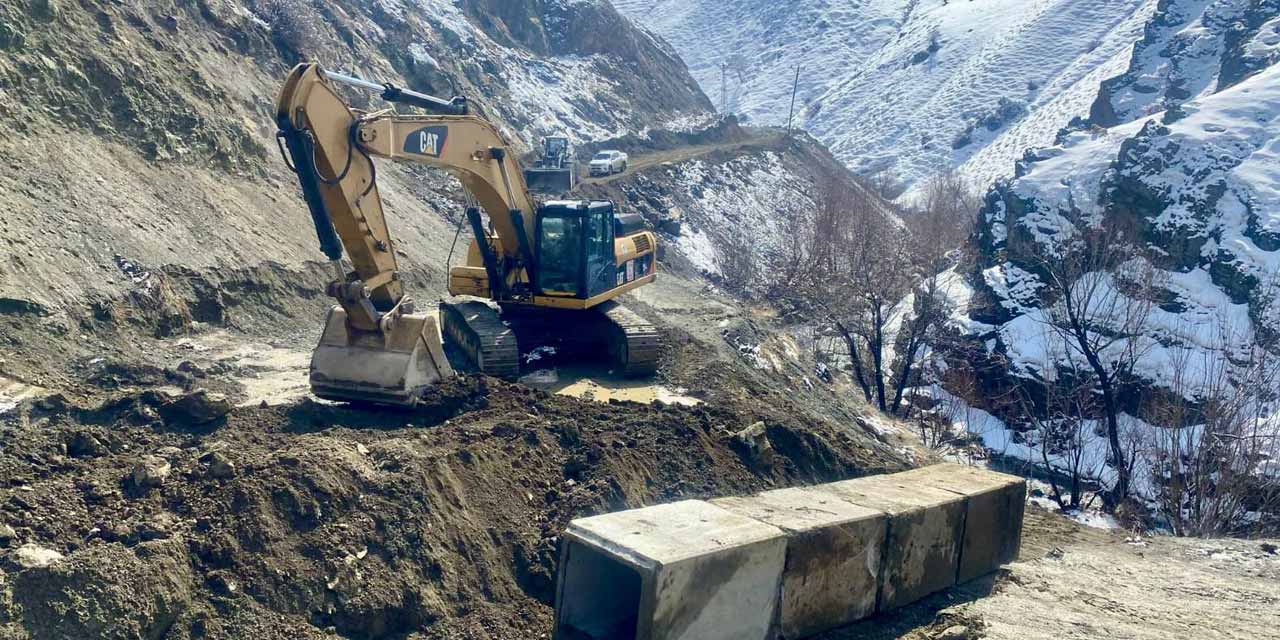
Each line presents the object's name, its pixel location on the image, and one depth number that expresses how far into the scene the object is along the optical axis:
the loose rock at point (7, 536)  5.58
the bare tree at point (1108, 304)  17.91
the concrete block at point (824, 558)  6.50
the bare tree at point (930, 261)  22.00
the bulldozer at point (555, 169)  26.39
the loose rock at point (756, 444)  10.09
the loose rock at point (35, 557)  5.36
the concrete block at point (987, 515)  7.98
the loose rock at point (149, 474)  6.48
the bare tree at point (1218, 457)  14.29
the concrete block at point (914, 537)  7.24
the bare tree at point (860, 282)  22.73
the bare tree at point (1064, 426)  17.42
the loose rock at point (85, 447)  7.21
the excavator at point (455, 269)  8.80
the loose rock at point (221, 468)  6.60
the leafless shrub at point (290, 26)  24.66
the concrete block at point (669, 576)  5.61
